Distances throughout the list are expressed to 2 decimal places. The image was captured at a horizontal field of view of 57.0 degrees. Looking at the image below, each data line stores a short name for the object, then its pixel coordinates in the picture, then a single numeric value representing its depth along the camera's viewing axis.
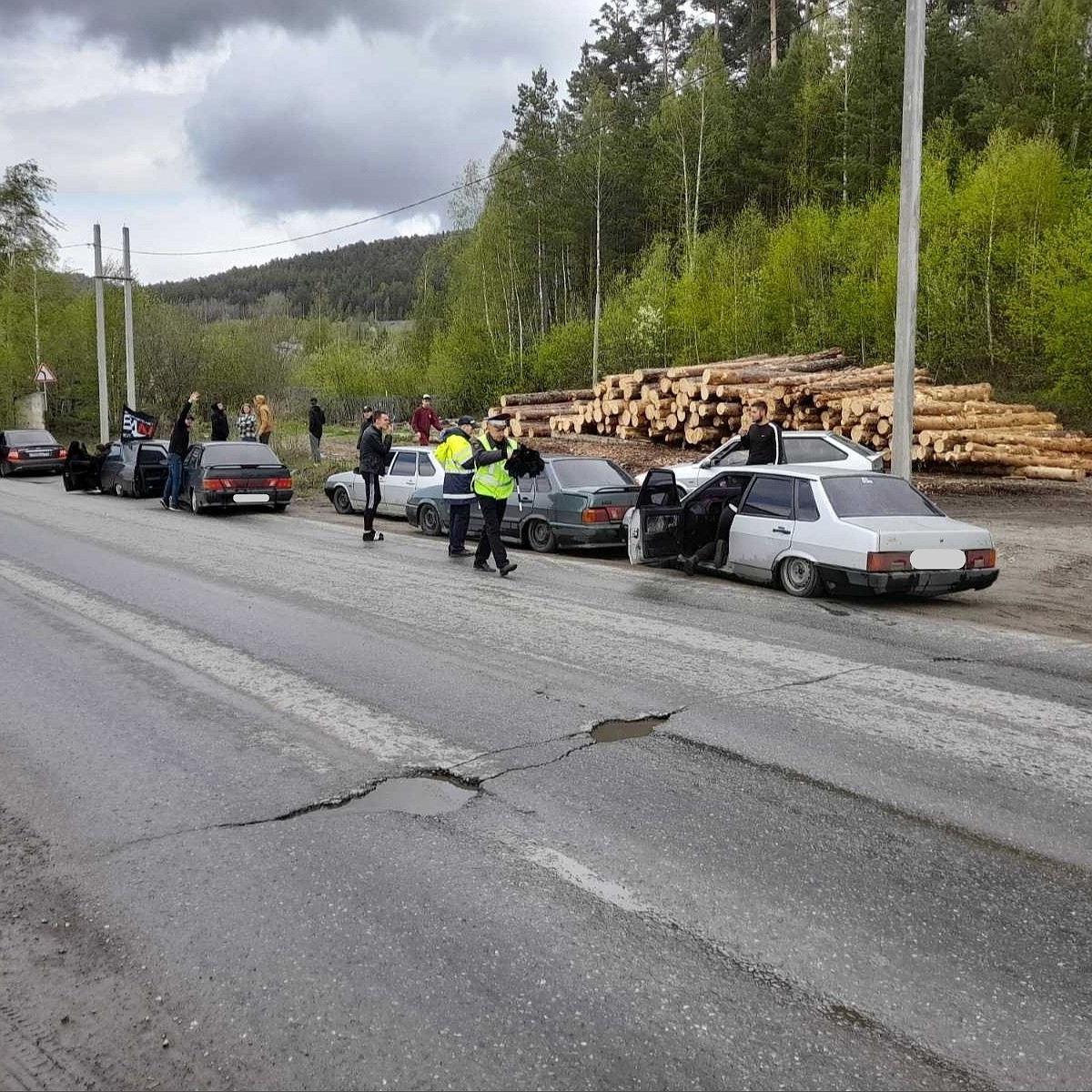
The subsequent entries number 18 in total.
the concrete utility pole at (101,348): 32.77
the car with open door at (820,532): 9.37
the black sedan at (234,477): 18.70
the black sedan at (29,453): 31.20
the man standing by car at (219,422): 22.84
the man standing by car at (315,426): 25.39
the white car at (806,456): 14.31
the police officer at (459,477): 12.15
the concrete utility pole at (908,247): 12.65
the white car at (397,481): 17.36
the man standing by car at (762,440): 13.59
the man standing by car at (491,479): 11.77
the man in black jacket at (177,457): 19.53
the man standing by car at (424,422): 22.64
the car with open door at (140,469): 22.69
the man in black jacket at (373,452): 15.74
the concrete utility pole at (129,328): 32.09
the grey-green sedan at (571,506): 13.26
